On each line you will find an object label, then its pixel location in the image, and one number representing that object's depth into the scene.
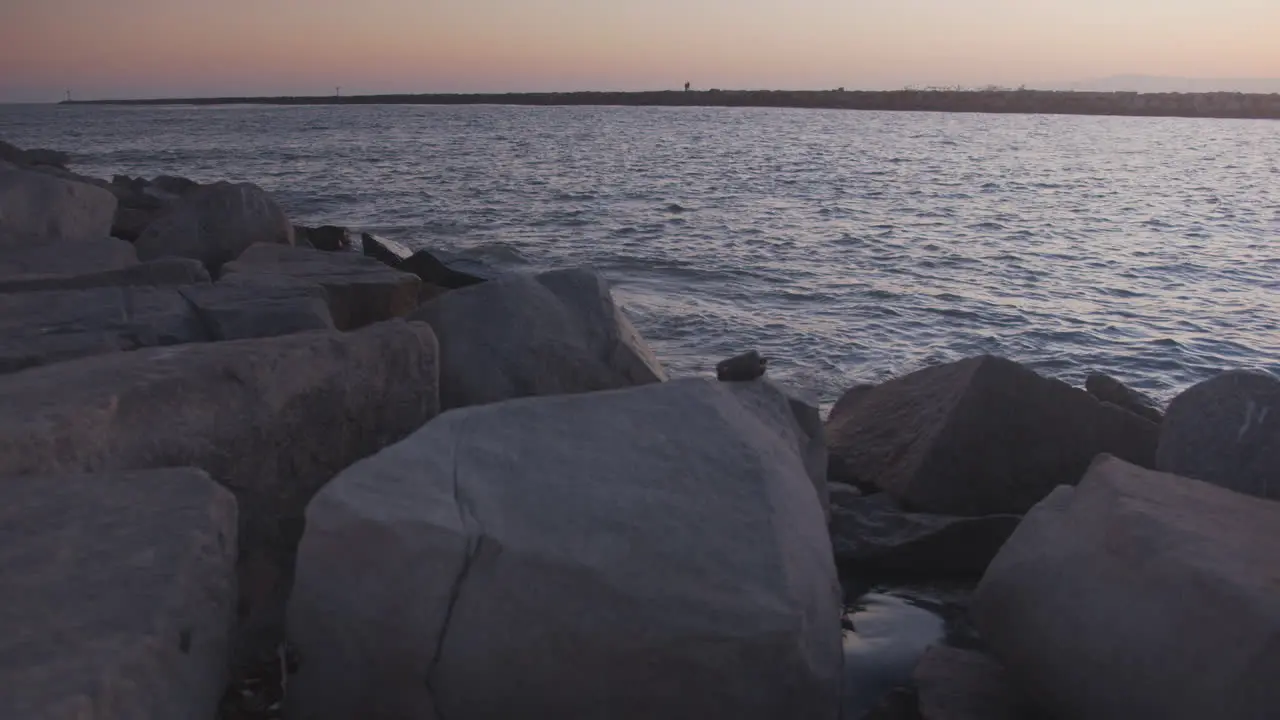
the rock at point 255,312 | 3.78
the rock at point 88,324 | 3.39
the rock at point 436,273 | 6.82
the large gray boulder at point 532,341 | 3.81
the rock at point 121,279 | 4.44
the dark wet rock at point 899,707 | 2.83
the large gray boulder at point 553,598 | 2.11
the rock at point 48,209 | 6.15
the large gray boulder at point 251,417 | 2.48
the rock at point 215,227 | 6.41
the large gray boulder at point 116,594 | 1.60
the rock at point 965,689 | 2.65
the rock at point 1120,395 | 5.13
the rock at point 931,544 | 3.78
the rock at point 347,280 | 4.93
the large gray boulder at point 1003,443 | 4.13
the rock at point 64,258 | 4.77
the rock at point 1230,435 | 3.31
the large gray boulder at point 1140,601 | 2.05
